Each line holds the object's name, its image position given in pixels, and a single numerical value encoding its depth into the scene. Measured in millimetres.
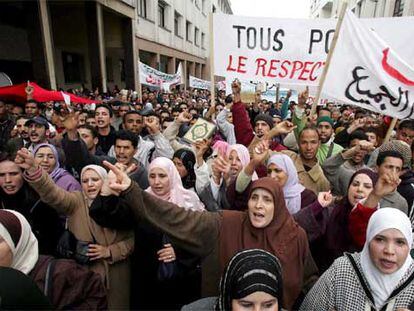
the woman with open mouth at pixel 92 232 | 1987
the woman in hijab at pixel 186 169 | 2898
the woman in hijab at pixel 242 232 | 1675
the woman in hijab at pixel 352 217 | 1740
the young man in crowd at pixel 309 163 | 2797
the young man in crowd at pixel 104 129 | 3852
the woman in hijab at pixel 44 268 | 1477
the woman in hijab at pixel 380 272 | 1425
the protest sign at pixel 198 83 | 12761
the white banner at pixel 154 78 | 9164
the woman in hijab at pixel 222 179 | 2406
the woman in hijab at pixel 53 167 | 2580
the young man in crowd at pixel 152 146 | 3480
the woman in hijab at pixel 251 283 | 1270
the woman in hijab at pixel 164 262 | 2043
